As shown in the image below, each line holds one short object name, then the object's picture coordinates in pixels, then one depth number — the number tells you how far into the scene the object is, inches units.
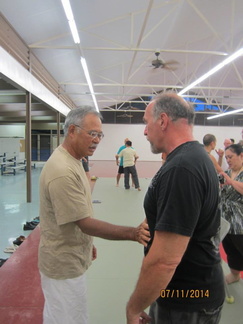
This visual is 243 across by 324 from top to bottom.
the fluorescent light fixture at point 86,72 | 230.4
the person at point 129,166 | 308.8
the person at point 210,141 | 157.8
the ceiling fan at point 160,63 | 255.4
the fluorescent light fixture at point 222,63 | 191.6
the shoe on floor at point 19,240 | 142.9
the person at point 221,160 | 175.1
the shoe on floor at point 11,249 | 136.3
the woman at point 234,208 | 93.0
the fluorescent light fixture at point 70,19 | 133.5
